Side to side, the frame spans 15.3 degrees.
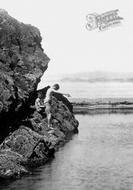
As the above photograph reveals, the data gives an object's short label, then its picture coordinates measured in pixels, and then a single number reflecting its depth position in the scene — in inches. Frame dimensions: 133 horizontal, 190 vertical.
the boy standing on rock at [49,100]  1090.1
